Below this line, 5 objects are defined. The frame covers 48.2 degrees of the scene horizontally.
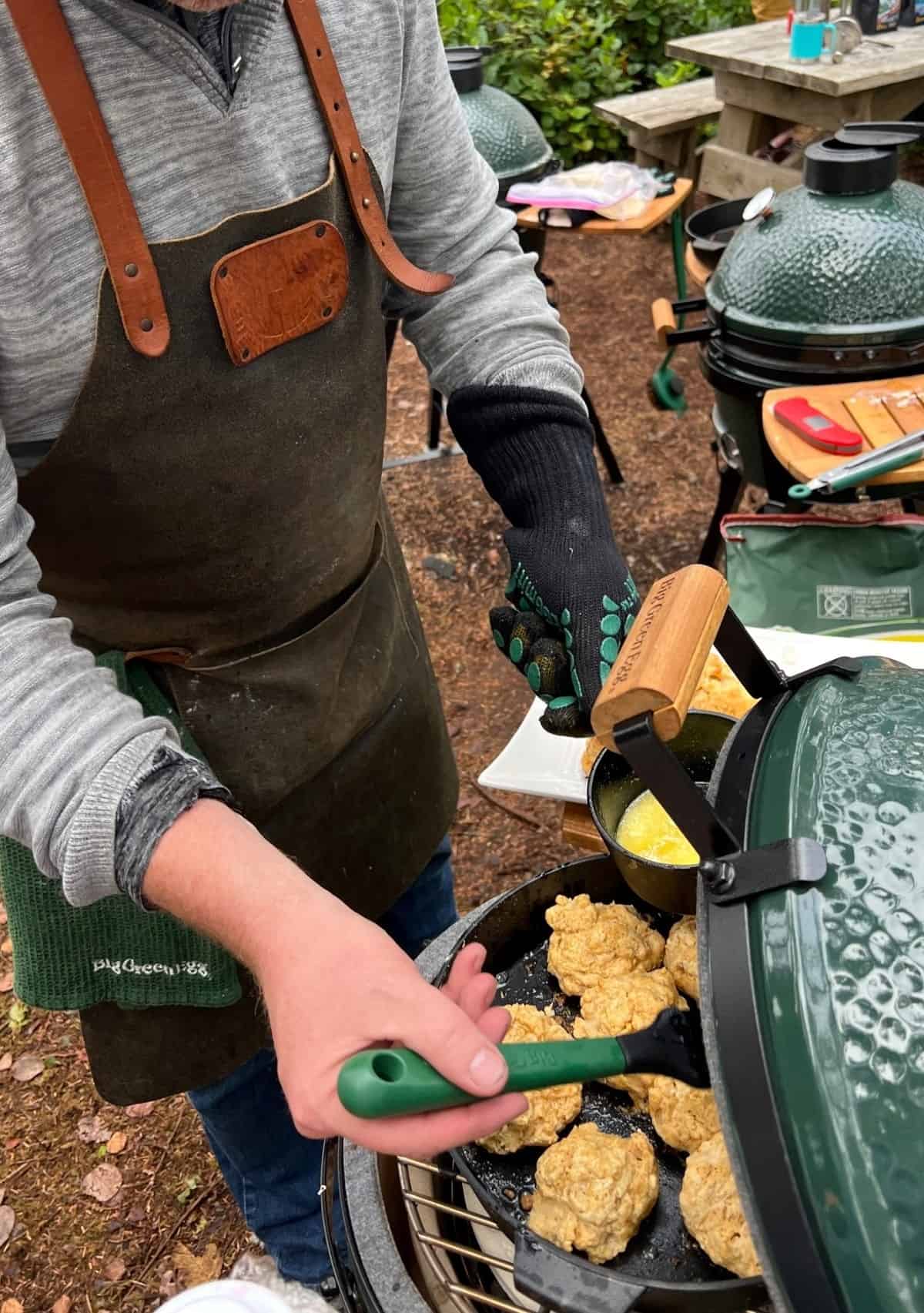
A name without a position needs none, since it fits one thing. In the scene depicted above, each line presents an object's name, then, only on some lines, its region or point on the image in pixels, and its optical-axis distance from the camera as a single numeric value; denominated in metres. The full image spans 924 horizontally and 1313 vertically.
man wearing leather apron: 1.12
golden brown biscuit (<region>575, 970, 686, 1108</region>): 1.30
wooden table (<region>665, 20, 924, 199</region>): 5.21
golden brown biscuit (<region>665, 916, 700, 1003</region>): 1.34
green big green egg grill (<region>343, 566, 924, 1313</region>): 0.71
